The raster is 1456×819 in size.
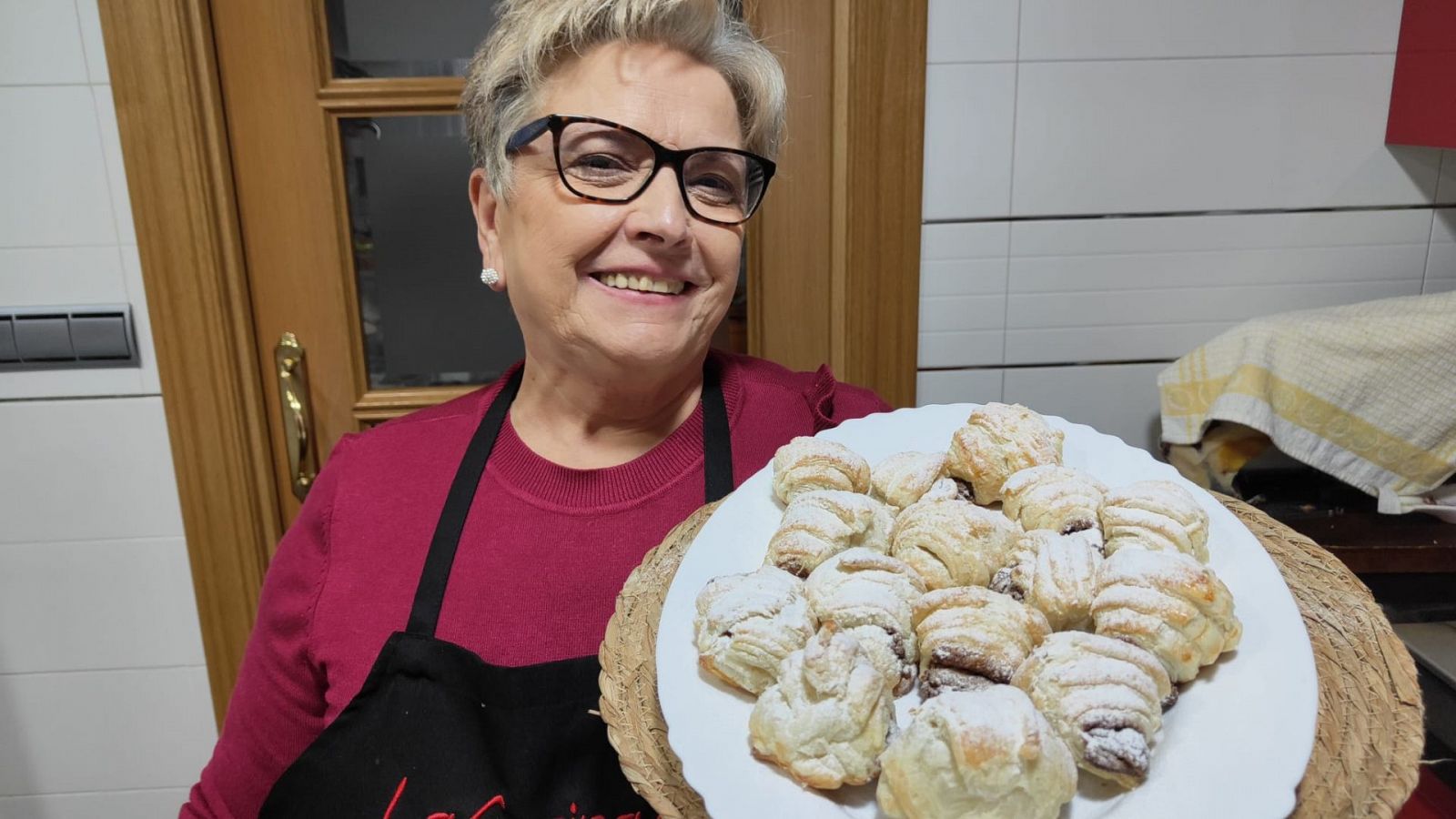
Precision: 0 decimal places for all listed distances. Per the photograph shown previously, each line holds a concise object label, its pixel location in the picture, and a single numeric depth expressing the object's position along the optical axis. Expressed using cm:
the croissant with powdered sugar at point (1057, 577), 86
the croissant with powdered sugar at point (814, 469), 101
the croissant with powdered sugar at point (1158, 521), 89
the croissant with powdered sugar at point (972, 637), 80
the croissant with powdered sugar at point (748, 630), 80
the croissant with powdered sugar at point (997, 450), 103
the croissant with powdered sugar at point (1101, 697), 71
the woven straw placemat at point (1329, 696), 70
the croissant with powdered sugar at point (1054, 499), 95
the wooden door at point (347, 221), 177
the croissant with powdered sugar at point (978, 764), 68
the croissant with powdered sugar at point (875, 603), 83
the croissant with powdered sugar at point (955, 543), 91
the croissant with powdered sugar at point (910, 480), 104
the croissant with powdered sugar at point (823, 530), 92
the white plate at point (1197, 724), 70
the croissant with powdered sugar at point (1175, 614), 79
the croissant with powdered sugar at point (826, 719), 73
